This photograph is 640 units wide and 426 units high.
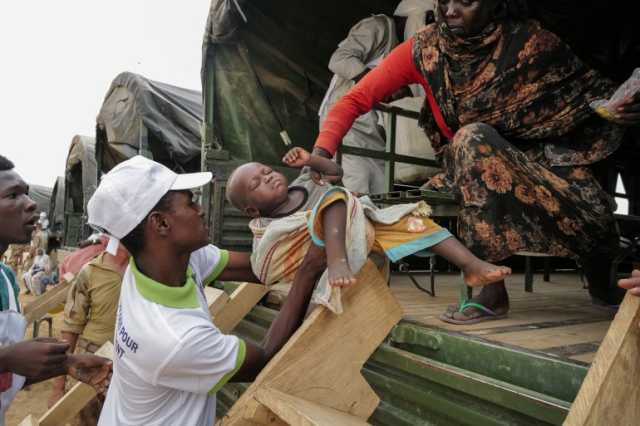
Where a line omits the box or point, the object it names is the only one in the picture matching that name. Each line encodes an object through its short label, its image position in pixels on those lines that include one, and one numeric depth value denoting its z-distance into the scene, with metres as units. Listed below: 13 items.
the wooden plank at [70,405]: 2.01
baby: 1.51
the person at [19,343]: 1.38
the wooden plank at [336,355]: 1.21
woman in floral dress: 1.85
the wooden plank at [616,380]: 0.74
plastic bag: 1.56
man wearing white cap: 1.18
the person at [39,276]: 9.95
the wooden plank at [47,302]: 4.30
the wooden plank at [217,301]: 2.40
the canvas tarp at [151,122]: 6.69
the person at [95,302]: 2.93
